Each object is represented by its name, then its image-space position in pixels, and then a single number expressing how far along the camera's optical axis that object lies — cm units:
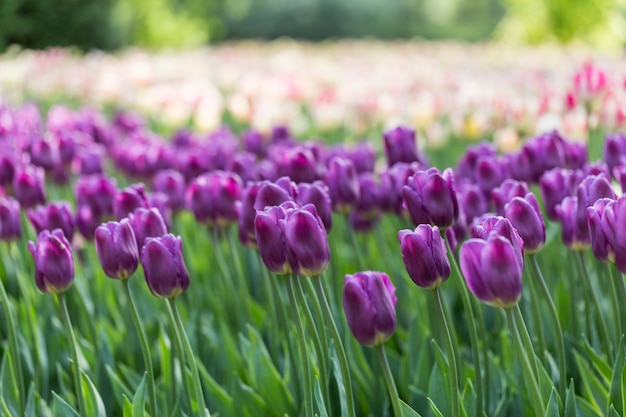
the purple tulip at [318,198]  245
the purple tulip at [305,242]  226
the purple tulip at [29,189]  282
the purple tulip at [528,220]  232
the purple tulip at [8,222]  265
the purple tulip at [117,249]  238
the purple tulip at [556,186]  251
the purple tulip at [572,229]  243
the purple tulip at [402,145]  276
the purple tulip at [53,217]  263
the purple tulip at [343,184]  262
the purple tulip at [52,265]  241
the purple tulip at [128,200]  262
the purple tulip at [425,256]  225
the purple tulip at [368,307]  223
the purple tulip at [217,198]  266
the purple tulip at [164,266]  233
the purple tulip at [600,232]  227
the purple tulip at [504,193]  244
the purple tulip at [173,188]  289
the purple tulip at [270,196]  240
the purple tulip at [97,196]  278
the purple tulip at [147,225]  244
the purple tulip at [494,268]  219
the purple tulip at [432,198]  236
